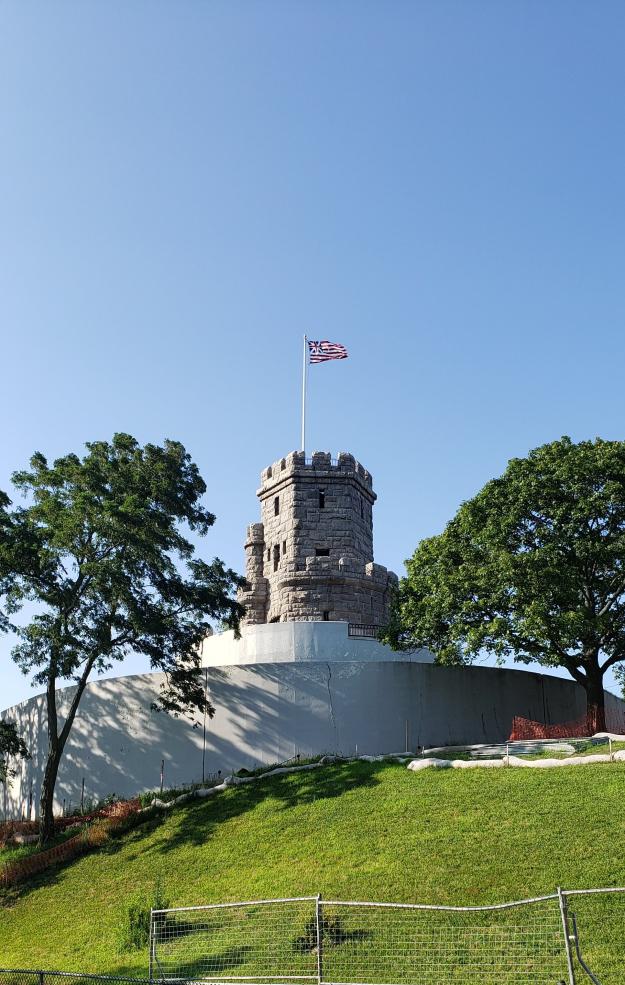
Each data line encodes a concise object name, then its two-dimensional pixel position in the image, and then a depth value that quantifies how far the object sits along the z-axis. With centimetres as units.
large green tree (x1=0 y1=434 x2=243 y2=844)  2669
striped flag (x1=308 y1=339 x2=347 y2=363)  3931
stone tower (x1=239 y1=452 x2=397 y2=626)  3850
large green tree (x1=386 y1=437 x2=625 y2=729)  2889
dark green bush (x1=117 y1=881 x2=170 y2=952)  1624
